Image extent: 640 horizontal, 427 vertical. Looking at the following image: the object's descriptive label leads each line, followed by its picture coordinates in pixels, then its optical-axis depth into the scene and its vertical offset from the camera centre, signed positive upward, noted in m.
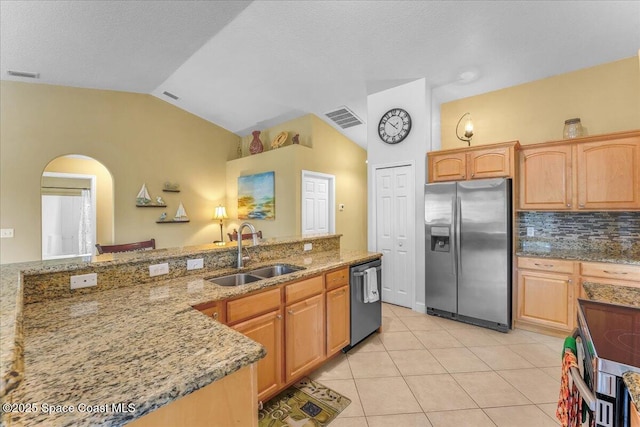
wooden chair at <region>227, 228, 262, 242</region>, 4.78 -0.37
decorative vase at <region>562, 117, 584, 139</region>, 2.90 +0.89
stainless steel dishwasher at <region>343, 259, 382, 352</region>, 2.52 -0.88
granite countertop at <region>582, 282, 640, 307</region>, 1.41 -0.45
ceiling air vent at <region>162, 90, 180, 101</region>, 4.87 +2.17
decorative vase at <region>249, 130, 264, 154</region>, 5.48 +1.42
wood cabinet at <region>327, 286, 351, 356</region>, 2.27 -0.90
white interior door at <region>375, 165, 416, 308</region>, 3.60 -0.23
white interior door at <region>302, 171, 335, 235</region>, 4.94 +0.24
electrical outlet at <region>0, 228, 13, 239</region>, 3.78 -0.22
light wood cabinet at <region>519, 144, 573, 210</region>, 2.85 +0.38
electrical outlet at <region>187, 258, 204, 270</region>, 2.00 -0.35
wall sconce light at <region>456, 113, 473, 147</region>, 3.48 +1.05
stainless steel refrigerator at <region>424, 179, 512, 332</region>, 2.91 -0.42
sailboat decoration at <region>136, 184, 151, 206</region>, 4.86 +0.34
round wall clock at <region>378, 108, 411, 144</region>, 3.60 +1.20
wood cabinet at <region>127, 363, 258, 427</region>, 0.76 -0.57
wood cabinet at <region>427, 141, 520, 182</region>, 2.97 +0.59
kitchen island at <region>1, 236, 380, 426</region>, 0.67 -0.45
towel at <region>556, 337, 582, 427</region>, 0.97 -0.66
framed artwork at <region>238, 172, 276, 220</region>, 5.10 +0.37
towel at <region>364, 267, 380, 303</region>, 2.57 -0.67
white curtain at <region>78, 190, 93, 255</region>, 5.32 -0.14
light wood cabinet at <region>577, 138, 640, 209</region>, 2.56 +0.38
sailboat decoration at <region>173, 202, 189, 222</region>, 5.32 +0.02
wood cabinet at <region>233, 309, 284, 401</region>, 1.70 -0.85
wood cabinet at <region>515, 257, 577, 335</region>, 2.70 -0.84
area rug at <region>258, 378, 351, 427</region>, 1.73 -1.29
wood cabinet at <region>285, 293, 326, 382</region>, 1.92 -0.90
